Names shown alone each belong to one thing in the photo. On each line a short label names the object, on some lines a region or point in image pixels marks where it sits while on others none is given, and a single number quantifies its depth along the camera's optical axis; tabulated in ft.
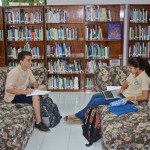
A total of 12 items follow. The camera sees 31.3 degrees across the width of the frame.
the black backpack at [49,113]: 12.68
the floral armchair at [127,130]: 9.04
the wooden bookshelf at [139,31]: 17.85
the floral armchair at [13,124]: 9.61
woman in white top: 11.15
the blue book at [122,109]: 10.61
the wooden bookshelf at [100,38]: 18.22
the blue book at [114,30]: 18.38
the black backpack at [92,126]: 11.18
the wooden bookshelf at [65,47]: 18.47
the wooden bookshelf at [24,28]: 18.42
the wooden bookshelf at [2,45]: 18.40
